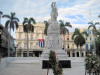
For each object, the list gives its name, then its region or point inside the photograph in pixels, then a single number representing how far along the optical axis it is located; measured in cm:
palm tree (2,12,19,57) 2886
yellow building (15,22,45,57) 4360
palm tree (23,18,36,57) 2957
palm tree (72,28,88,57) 3588
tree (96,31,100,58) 3122
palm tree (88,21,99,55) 2902
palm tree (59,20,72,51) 3286
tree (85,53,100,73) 609
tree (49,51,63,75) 511
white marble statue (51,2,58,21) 1539
